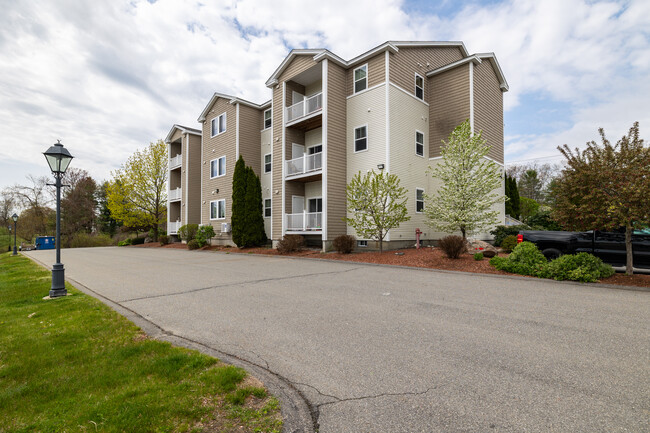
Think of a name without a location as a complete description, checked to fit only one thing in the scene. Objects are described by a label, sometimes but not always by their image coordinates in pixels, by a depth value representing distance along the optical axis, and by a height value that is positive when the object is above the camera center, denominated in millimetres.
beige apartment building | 16672 +5976
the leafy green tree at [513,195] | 23094 +2163
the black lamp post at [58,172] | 7301 +1360
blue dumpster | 33019 -1549
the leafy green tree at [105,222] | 45844 +691
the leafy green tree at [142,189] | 32344 +3880
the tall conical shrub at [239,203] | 20906 +1549
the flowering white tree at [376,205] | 13883 +879
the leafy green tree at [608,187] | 7762 +914
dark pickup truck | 9086 -642
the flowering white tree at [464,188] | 13547 +1549
